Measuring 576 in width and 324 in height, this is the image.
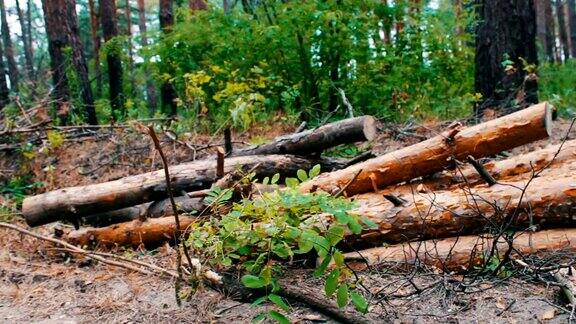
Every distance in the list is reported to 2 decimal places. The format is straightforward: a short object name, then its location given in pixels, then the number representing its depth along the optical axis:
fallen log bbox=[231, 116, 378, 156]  4.71
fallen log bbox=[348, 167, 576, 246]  3.37
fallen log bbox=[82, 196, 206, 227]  4.44
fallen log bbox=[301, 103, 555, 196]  4.14
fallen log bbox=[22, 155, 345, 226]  4.48
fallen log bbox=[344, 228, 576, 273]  3.24
